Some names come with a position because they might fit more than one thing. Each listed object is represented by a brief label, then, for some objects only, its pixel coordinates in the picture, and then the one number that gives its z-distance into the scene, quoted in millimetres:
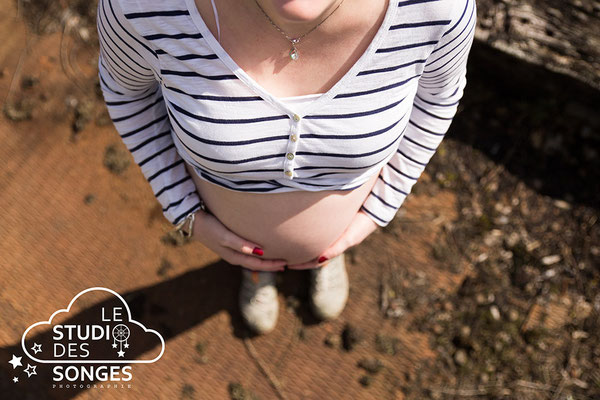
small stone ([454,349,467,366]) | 2146
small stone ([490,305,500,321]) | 2225
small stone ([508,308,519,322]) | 2230
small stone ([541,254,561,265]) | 2324
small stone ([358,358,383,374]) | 2090
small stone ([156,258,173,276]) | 2128
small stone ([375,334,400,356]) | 2135
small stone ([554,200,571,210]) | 2416
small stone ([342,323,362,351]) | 2113
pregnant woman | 937
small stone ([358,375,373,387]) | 2066
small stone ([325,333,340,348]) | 2117
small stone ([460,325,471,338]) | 2180
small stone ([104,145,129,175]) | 2246
